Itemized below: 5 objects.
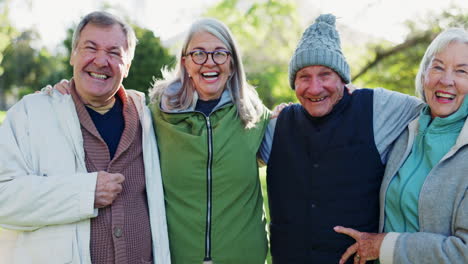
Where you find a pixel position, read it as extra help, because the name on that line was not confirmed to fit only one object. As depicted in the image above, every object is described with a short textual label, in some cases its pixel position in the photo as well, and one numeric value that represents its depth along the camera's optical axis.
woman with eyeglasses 3.03
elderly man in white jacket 2.67
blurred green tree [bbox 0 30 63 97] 40.47
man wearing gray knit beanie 2.87
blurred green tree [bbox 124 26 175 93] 12.38
